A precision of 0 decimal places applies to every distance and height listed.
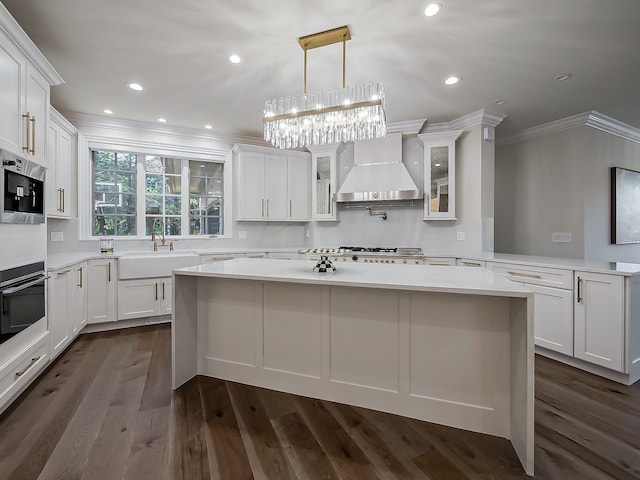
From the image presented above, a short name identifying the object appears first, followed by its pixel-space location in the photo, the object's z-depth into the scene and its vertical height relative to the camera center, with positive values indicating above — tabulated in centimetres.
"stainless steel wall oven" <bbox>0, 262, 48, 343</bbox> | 175 -38
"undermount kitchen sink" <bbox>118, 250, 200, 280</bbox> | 340 -29
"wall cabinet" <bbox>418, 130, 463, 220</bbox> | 382 +83
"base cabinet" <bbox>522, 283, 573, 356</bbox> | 255 -72
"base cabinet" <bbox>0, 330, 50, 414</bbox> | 178 -85
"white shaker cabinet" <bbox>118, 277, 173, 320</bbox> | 343 -70
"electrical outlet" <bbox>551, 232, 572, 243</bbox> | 391 +1
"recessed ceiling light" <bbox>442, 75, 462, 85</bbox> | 277 +149
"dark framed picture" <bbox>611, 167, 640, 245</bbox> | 398 +44
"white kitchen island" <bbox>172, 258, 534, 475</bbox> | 163 -64
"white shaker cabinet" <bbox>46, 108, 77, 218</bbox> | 300 +80
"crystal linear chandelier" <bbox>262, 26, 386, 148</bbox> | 211 +90
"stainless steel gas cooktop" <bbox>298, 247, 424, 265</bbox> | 355 -20
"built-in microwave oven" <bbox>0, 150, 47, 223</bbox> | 176 +32
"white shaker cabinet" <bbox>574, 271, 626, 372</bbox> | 223 -64
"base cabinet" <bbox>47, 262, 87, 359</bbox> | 245 -61
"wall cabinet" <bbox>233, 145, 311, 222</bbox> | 434 +81
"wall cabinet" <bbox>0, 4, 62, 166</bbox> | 176 +97
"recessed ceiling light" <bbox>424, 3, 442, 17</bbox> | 187 +145
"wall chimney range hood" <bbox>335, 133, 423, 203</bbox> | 393 +85
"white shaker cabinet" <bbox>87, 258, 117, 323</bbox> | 326 -57
